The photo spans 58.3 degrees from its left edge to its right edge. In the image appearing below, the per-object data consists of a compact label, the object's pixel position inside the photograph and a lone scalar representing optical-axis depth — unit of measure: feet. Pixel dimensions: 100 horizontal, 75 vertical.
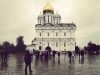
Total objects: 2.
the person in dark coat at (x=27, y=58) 16.21
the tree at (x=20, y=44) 109.32
